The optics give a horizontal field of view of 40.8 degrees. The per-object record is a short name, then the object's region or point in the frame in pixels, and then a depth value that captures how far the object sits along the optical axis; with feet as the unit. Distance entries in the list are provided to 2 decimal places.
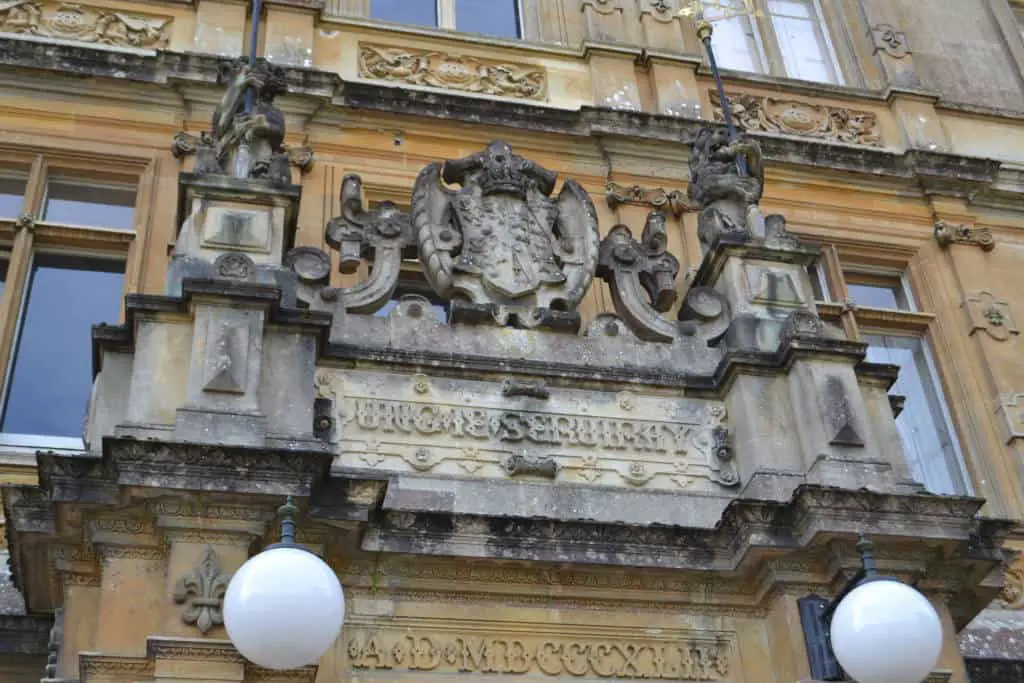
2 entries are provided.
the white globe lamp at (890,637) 17.57
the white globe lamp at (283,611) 16.92
